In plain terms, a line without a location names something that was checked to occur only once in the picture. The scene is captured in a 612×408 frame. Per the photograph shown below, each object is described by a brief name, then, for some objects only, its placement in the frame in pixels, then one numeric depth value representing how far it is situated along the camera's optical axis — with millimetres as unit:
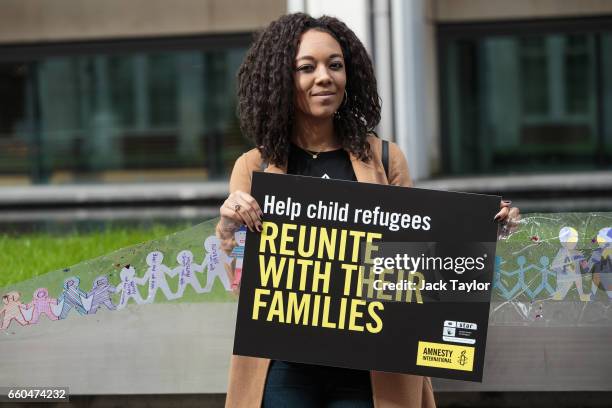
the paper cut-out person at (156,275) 3447
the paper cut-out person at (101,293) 3525
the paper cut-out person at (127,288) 3502
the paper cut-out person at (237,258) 2920
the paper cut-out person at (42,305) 3598
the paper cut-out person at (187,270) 3430
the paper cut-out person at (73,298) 3543
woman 2484
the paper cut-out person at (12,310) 3621
